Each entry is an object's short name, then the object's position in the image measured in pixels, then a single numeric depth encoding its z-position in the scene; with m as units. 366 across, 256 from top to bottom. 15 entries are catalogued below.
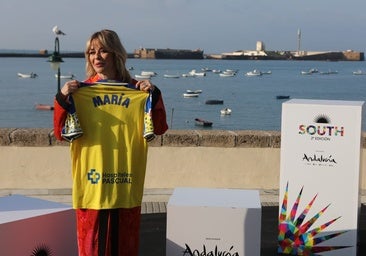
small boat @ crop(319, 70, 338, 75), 143.24
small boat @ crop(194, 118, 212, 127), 44.28
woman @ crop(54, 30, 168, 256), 3.38
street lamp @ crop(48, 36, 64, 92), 11.79
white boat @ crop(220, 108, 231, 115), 51.75
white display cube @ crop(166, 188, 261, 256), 3.88
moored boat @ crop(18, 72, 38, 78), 97.81
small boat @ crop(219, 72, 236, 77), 123.25
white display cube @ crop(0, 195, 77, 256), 3.66
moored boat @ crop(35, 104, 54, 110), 54.98
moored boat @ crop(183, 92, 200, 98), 66.56
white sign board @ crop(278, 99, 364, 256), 4.67
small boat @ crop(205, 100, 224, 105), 60.75
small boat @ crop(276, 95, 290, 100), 67.12
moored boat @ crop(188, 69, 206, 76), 114.79
